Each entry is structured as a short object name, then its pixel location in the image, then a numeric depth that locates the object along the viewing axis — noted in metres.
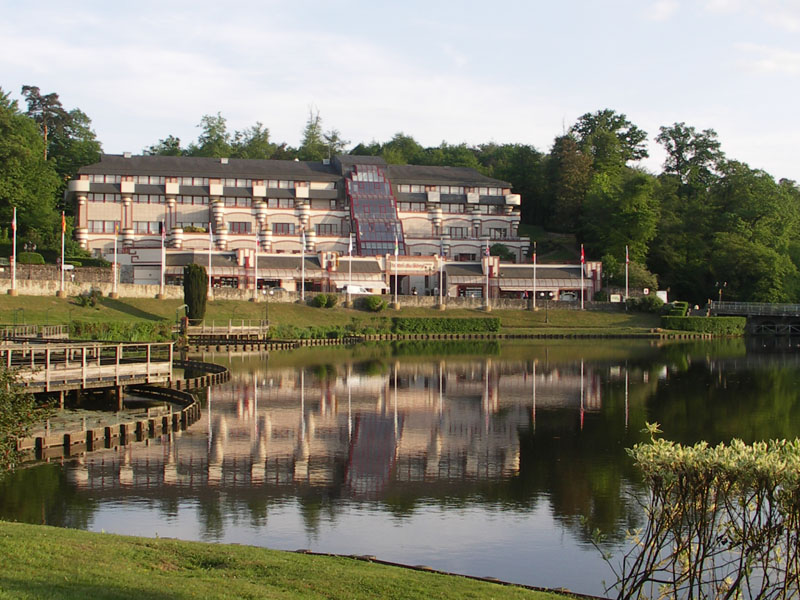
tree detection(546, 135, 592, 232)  141.50
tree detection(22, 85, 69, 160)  144.00
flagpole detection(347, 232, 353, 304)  110.29
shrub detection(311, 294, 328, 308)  100.06
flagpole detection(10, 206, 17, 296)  82.12
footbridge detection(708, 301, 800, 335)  105.50
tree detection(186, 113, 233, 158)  166.00
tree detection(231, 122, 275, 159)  170.62
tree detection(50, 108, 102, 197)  135.50
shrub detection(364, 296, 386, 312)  100.69
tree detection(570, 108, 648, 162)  155.25
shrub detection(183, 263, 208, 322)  83.06
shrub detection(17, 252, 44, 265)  96.00
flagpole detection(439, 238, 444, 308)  115.90
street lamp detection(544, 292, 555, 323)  104.17
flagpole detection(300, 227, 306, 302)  101.76
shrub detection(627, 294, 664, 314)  106.75
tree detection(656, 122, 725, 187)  138.88
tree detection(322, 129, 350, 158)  186.38
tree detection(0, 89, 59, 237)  104.56
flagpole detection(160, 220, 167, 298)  101.25
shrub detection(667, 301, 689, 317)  104.62
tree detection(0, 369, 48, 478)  22.22
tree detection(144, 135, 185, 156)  163.62
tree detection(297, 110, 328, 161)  173.38
